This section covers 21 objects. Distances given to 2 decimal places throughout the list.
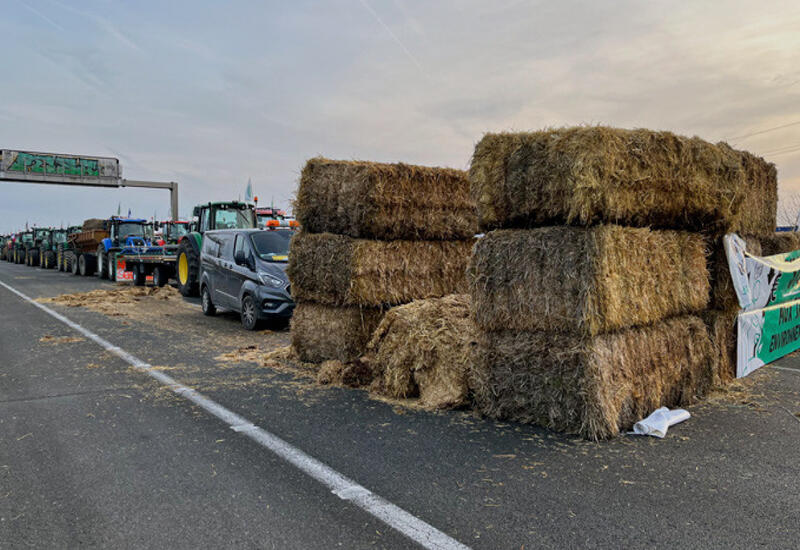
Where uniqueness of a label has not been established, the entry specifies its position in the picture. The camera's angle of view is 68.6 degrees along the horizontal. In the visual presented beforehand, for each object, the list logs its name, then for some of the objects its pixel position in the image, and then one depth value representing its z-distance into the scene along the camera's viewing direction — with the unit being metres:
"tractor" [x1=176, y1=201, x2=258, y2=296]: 16.67
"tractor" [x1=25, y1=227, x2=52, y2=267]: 42.93
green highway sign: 41.69
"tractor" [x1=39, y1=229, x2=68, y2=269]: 37.34
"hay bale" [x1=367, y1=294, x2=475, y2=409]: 5.96
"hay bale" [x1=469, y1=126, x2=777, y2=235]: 5.01
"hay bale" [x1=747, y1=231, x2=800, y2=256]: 8.80
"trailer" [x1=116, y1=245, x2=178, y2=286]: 20.42
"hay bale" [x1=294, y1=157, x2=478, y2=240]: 7.91
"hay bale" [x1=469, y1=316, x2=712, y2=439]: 4.93
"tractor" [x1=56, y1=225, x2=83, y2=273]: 32.34
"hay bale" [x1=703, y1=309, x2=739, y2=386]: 6.86
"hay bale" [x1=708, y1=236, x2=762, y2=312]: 7.08
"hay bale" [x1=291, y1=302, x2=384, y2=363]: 7.86
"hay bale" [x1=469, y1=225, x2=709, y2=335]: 4.95
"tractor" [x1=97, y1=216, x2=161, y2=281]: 25.47
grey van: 10.77
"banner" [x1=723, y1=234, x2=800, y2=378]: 7.23
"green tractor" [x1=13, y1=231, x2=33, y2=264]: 47.03
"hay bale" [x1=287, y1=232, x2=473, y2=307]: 7.82
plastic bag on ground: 5.00
